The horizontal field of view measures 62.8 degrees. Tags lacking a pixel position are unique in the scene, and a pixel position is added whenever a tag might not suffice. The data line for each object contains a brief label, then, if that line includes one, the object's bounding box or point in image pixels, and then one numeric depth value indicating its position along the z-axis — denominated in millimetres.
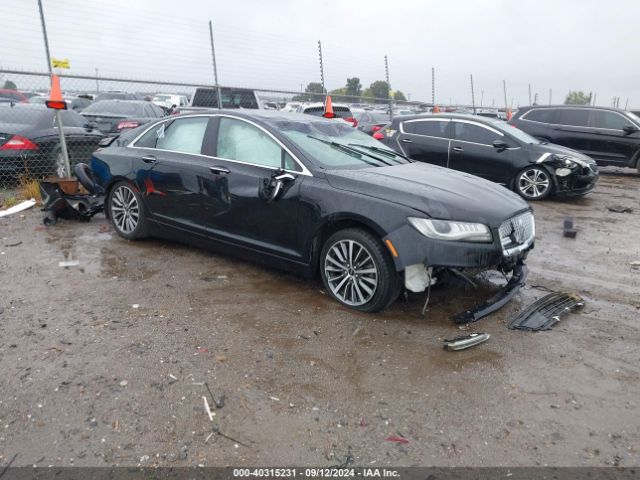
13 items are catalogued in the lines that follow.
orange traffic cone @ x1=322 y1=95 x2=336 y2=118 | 12747
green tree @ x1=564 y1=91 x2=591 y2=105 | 59609
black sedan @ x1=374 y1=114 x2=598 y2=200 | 9148
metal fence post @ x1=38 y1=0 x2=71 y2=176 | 7711
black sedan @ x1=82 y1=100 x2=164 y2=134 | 11648
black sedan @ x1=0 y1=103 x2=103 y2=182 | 8234
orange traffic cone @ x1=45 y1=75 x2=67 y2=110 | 7324
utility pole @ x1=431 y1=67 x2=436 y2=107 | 19656
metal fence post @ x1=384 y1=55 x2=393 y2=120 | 16791
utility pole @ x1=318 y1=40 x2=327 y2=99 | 13900
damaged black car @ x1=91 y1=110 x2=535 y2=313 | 3938
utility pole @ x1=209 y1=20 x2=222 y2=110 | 11570
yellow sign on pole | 8234
